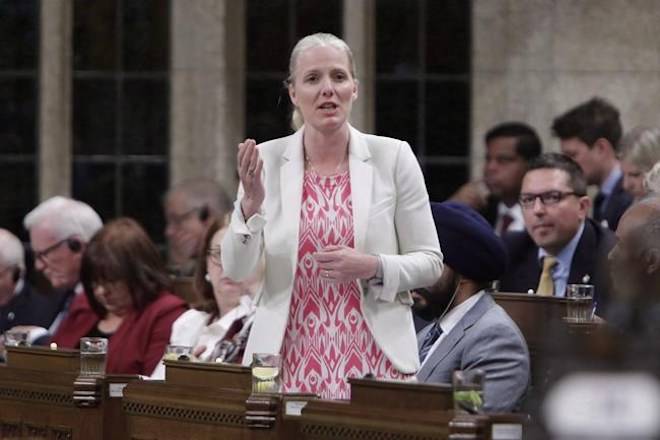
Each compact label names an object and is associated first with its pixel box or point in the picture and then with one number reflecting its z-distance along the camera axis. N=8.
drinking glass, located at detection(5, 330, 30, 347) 11.35
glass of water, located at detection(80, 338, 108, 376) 9.93
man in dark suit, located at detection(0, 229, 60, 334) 16.14
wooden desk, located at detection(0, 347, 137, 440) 9.77
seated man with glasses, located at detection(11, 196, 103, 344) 15.69
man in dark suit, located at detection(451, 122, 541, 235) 17.62
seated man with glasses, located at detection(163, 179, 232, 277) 18.61
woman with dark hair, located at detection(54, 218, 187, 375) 12.88
